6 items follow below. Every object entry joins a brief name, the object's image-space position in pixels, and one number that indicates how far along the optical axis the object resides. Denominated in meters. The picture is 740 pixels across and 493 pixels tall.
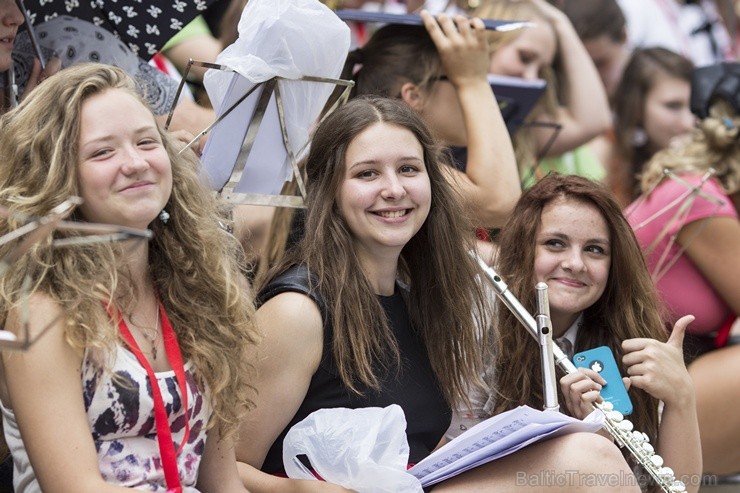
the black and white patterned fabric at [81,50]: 6.94
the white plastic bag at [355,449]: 5.64
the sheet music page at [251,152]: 6.37
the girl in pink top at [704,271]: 8.55
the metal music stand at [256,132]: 6.39
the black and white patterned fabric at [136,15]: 7.32
